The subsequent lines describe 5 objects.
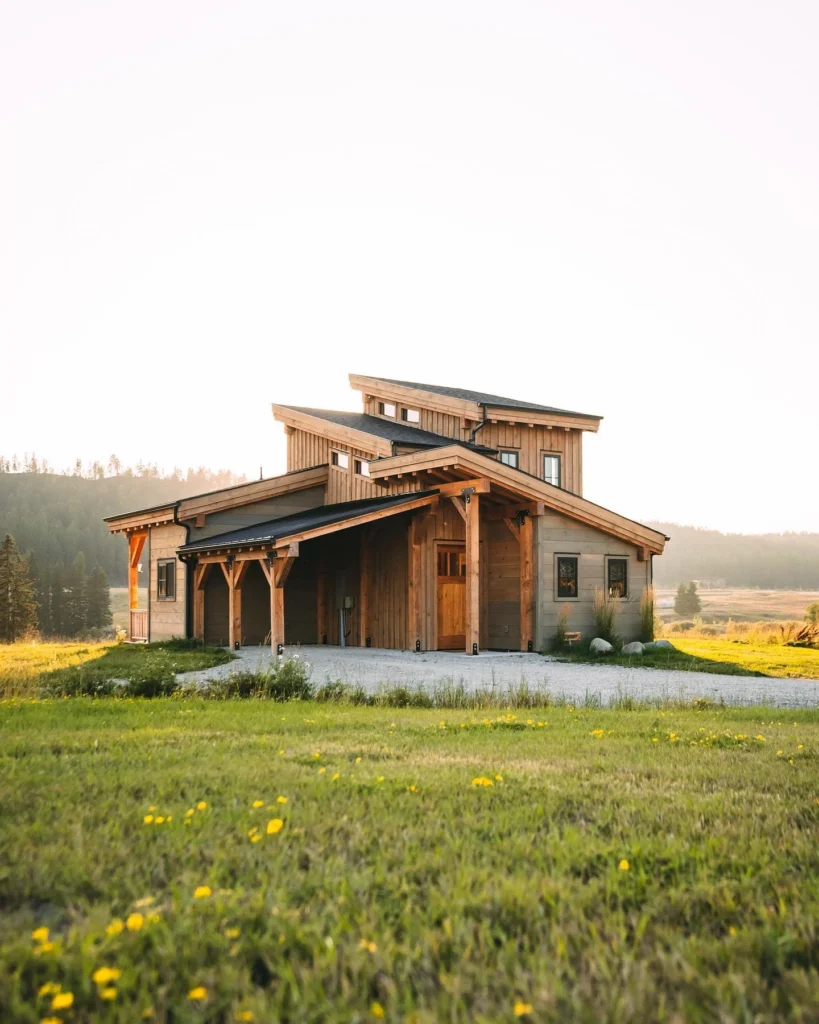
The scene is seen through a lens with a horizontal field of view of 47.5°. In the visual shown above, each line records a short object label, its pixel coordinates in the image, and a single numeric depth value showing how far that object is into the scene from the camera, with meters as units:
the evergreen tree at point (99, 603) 82.38
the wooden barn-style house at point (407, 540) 21.53
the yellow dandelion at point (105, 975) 3.00
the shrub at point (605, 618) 22.41
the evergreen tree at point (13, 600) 56.66
